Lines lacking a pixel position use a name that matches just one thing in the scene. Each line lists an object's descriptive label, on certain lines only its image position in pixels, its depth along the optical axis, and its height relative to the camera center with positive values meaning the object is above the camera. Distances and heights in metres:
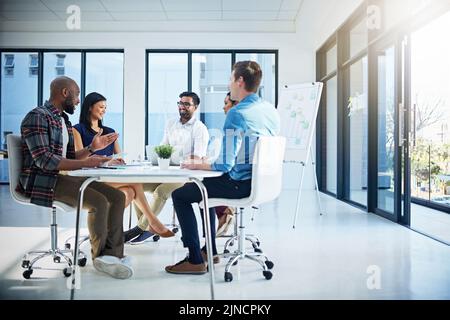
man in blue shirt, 2.34 +0.03
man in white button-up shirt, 3.80 +0.28
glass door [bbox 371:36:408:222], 4.24 +0.37
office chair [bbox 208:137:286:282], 2.32 -0.12
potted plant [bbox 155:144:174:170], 2.44 +0.04
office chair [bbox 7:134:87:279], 2.36 -0.10
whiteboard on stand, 4.62 +0.51
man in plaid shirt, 2.31 -0.08
